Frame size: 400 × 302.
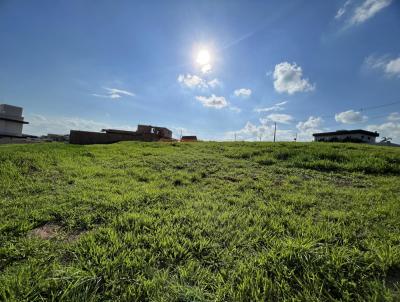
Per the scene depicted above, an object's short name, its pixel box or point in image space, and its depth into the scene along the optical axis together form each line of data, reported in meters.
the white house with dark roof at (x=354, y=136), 38.75
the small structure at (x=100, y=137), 19.09
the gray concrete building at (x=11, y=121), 29.75
